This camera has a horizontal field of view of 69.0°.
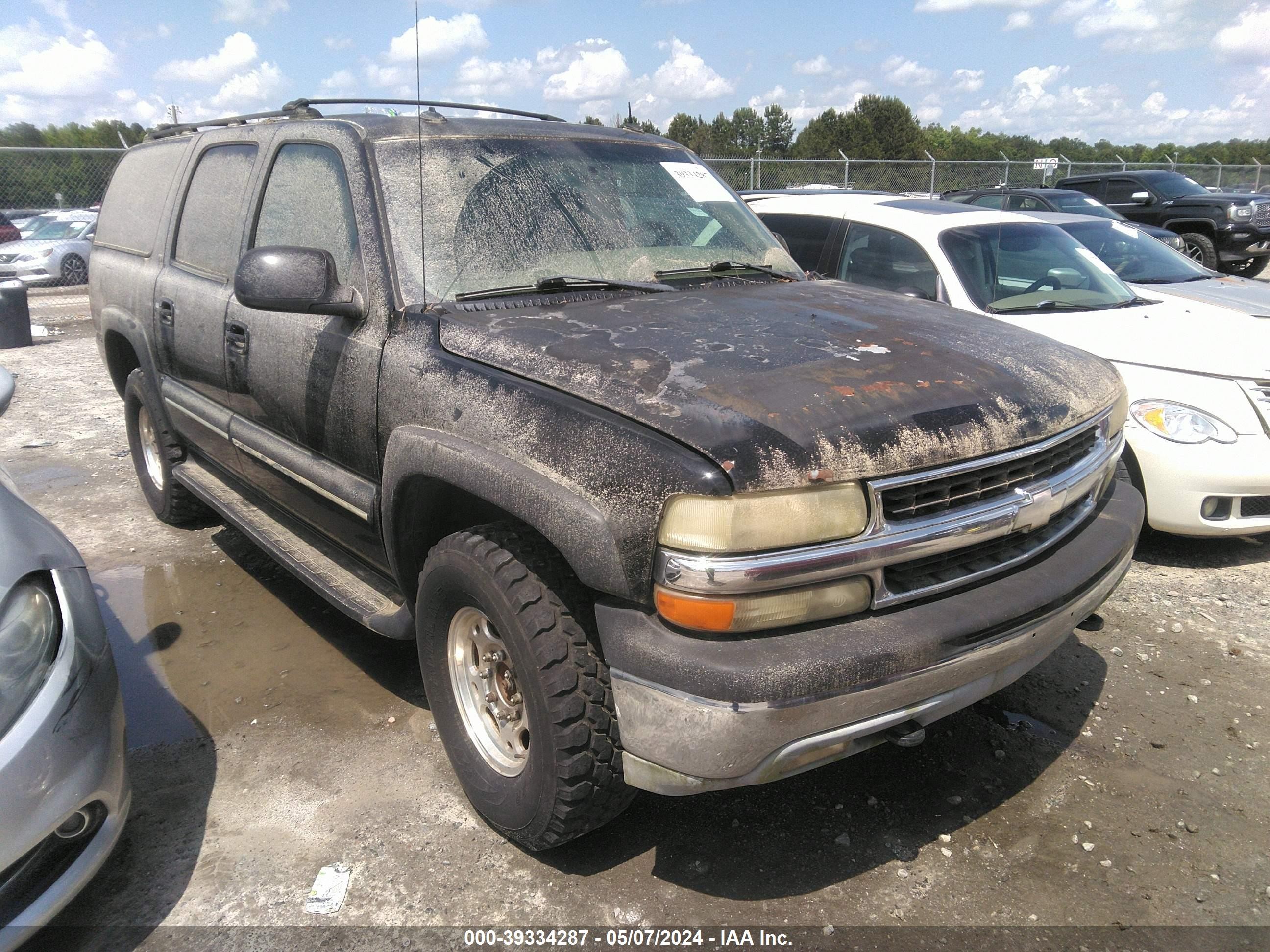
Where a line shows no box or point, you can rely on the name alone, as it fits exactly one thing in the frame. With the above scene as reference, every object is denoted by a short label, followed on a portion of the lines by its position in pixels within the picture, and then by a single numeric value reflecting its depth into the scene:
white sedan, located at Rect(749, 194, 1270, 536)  4.39
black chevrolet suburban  2.04
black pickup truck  13.82
